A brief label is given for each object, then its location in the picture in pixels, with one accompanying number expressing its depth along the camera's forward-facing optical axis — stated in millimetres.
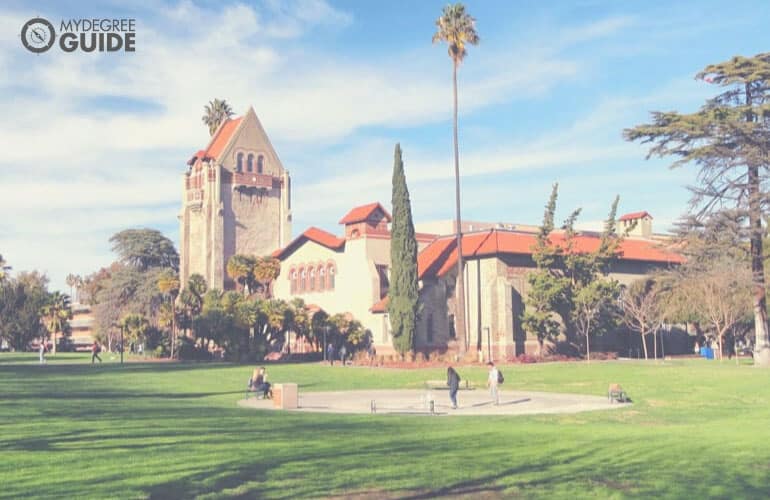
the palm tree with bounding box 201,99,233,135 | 98812
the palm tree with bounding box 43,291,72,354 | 97125
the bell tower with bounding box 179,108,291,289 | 85562
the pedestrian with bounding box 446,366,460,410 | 25484
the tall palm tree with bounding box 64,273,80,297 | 158500
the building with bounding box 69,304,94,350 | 126312
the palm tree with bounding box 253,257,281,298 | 69619
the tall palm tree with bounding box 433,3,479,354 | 56812
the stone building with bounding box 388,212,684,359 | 57938
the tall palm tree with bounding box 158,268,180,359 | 67125
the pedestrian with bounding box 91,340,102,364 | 59125
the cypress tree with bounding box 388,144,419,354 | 55250
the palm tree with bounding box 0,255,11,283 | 90288
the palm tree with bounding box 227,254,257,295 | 68625
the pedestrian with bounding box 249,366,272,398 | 28656
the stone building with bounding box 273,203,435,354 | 61875
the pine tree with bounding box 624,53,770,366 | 44188
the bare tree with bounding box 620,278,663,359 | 57469
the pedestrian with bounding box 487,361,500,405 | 27016
